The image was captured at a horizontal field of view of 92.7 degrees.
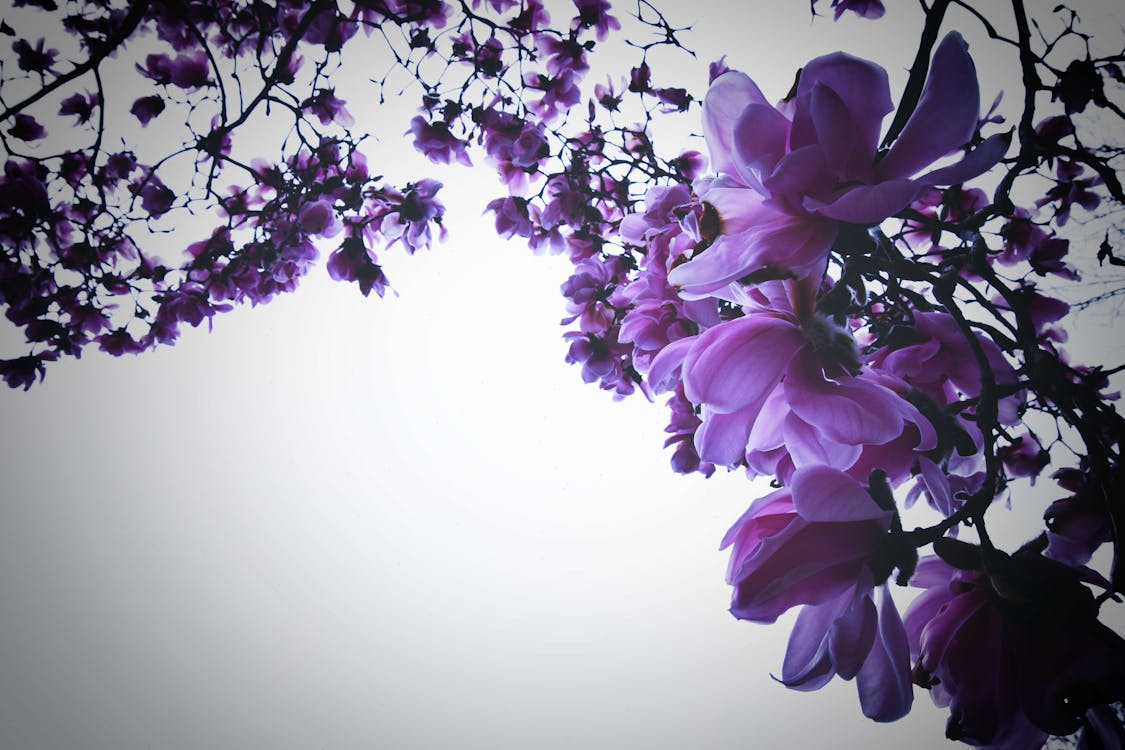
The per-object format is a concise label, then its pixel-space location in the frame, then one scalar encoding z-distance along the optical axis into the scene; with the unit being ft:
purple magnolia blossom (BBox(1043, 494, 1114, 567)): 0.99
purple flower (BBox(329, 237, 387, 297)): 3.31
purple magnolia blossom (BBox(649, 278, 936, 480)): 0.78
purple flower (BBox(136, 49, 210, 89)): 3.48
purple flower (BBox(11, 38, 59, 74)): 3.68
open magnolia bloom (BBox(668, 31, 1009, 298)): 0.67
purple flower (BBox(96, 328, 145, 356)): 4.17
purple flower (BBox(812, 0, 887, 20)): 3.51
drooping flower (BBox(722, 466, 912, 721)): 0.72
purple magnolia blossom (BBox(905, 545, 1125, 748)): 0.72
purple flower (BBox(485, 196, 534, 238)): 3.83
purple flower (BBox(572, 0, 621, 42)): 4.06
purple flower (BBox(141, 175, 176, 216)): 3.68
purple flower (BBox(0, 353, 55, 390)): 3.81
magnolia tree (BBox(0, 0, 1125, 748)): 0.71
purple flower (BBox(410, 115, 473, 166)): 3.80
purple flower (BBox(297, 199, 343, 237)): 3.59
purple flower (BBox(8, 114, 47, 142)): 3.94
